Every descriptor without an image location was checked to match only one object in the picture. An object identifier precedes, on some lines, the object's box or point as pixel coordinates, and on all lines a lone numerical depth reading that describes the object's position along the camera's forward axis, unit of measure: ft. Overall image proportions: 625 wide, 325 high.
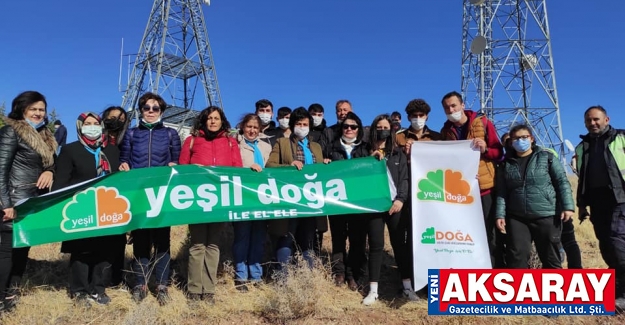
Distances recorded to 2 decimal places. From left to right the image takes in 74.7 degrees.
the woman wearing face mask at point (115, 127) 15.98
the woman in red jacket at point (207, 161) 14.42
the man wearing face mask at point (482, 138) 15.60
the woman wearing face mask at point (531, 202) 14.14
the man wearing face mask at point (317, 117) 20.35
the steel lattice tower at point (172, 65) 81.35
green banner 14.48
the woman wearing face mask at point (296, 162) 16.01
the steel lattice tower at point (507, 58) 72.49
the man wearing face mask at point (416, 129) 16.30
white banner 14.97
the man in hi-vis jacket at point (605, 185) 14.42
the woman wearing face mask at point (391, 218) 15.44
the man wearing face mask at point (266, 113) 19.17
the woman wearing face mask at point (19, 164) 13.41
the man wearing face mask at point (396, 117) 22.94
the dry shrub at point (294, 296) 13.55
